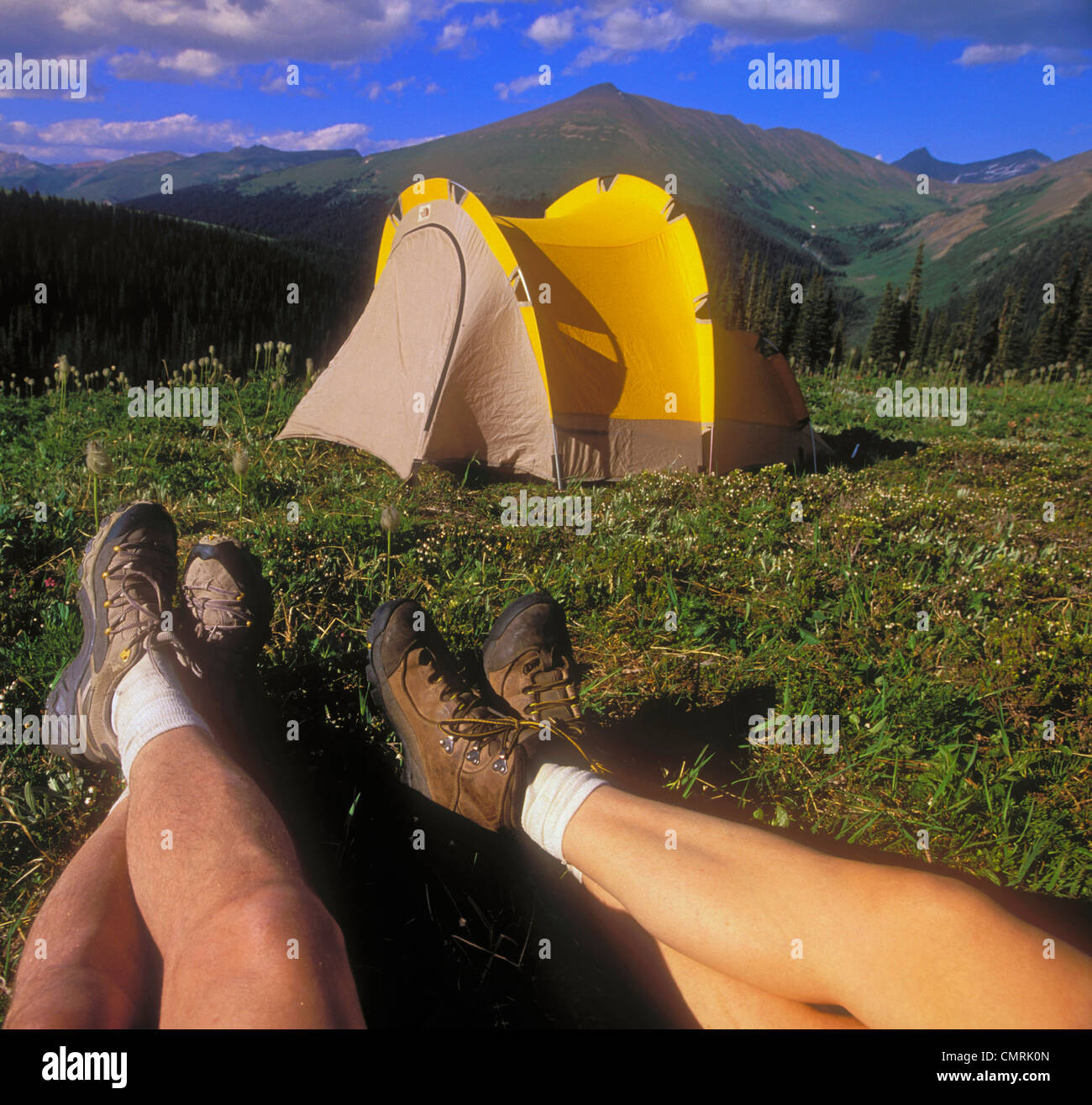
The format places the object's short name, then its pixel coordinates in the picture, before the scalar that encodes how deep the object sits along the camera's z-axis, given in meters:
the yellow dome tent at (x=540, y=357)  6.46
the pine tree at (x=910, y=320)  33.44
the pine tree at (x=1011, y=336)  29.43
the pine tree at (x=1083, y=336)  31.80
